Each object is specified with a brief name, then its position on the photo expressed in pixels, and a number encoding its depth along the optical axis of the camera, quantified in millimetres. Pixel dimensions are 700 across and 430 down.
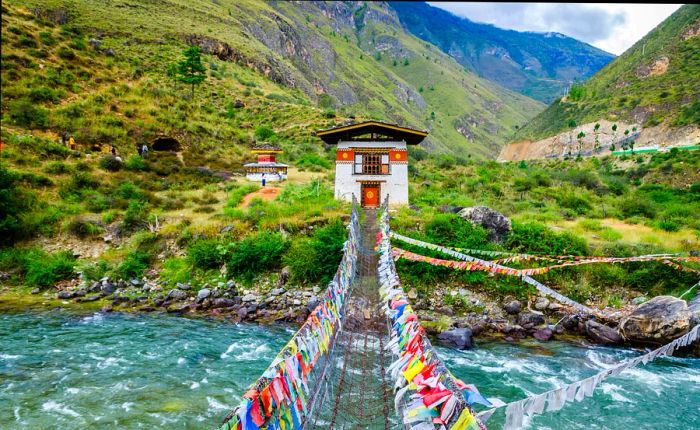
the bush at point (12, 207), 16375
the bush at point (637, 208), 21562
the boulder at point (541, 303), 13047
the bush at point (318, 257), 14586
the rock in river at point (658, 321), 10609
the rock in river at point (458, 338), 10922
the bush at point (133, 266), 15494
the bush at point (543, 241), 15266
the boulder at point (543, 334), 11554
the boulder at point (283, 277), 14797
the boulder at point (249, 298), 13859
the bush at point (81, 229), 17281
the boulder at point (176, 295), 14211
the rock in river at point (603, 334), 11117
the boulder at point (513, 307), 12930
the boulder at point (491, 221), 16375
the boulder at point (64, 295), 13922
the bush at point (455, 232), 15547
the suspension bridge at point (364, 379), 4113
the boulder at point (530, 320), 12194
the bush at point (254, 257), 15328
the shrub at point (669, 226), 17953
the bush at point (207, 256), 15805
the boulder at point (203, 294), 13984
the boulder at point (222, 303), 13742
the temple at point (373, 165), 20688
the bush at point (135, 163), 24516
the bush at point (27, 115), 24656
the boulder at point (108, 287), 14492
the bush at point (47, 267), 14688
